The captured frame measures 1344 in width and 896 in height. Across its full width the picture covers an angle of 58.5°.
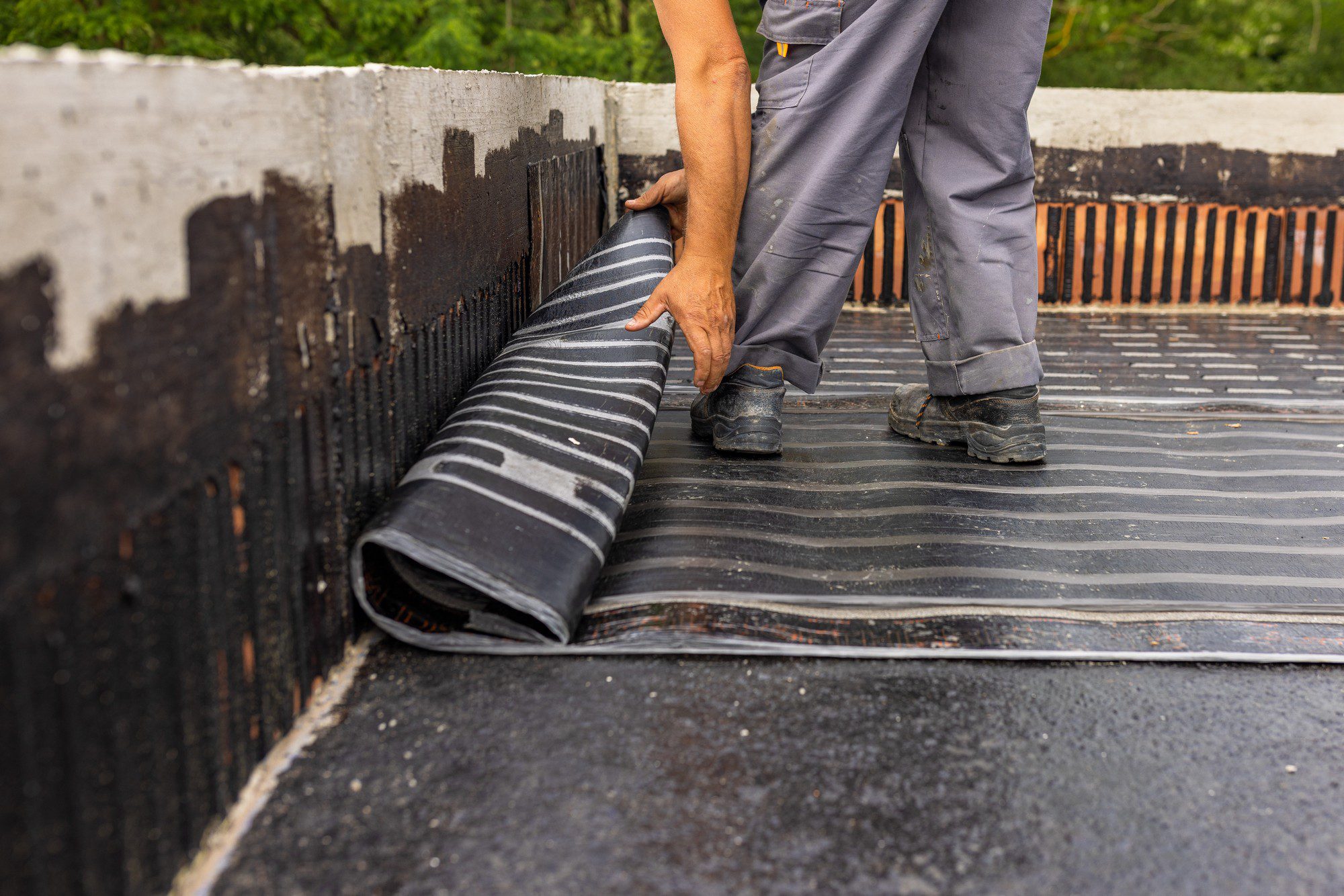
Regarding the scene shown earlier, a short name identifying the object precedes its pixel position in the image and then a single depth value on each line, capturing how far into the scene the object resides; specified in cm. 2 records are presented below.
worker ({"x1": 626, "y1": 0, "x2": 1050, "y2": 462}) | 229
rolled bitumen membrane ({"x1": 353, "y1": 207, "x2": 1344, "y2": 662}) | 163
